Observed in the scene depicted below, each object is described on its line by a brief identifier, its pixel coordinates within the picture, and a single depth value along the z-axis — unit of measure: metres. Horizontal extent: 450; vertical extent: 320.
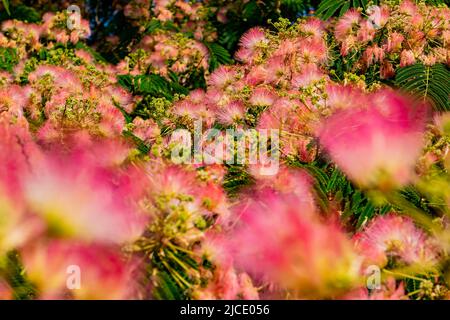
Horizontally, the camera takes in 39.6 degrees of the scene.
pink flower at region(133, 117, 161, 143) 3.31
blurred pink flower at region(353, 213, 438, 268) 2.13
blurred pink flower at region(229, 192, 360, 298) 1.87
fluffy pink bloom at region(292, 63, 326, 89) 3.31
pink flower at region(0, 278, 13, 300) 1.86
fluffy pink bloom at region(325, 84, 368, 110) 2.90
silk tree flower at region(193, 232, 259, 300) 1.99
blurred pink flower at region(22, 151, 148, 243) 1.83
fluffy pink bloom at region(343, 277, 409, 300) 1.93
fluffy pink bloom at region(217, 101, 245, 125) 3.29
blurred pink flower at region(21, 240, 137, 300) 1.82
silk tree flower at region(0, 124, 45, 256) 1.82
